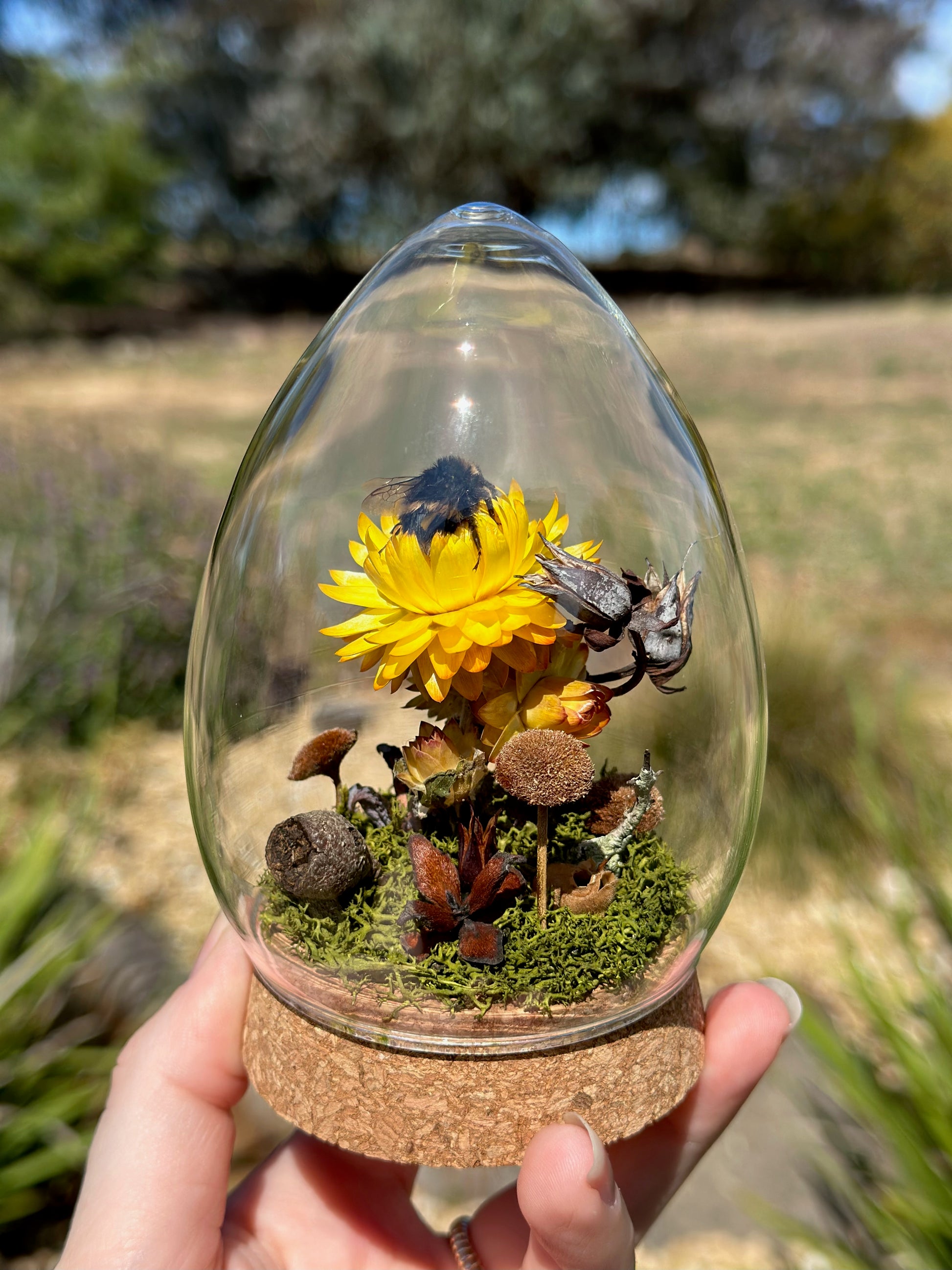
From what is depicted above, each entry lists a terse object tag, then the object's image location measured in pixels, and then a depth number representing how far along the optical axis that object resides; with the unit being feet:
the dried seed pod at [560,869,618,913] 0.42
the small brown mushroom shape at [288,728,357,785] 0.44
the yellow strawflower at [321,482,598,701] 0.37
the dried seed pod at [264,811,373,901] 0.39
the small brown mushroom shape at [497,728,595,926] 0.37
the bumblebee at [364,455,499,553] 0.38
